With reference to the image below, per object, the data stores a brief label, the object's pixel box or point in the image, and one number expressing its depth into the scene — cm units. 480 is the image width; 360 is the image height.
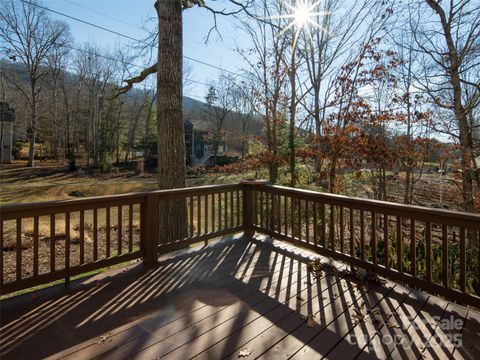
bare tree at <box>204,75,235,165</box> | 2782
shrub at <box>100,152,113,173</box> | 2091
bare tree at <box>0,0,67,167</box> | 1865
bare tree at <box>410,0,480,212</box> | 594
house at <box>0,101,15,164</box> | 2081
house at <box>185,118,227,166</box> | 3091
